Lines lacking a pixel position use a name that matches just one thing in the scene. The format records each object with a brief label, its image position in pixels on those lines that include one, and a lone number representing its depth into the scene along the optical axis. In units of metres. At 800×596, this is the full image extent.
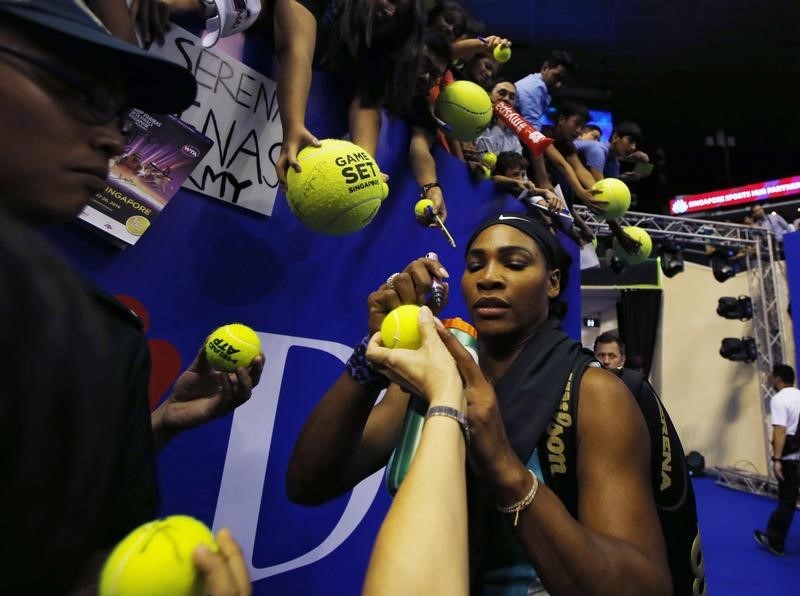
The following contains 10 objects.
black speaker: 9.17
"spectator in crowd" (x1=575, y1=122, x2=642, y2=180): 4.41
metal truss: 7.97
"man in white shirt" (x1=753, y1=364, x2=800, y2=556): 4.84
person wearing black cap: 0.52
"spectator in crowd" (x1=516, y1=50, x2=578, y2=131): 3.83
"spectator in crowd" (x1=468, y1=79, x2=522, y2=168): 3.51
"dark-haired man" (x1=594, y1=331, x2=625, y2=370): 5.08
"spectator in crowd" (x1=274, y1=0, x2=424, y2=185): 1.44
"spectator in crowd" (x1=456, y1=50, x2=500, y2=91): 3.08
